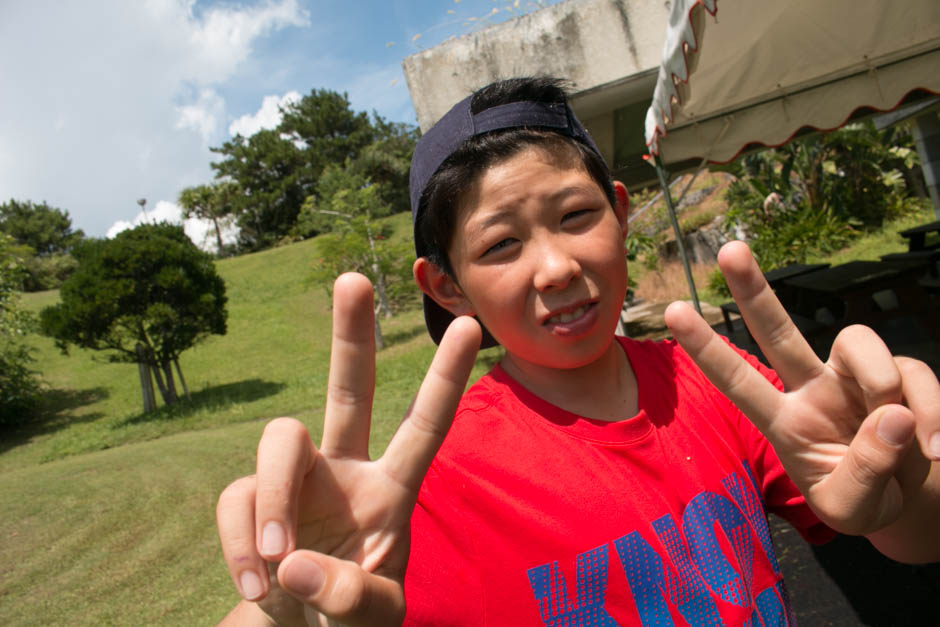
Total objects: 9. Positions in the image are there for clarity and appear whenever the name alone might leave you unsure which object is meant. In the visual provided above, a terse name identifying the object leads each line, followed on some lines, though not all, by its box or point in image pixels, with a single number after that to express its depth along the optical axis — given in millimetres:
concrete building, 5395
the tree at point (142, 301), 11273
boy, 759
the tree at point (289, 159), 41312
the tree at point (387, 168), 39688
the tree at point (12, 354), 11438
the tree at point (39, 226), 49875
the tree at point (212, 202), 43781
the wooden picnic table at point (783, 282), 7211
